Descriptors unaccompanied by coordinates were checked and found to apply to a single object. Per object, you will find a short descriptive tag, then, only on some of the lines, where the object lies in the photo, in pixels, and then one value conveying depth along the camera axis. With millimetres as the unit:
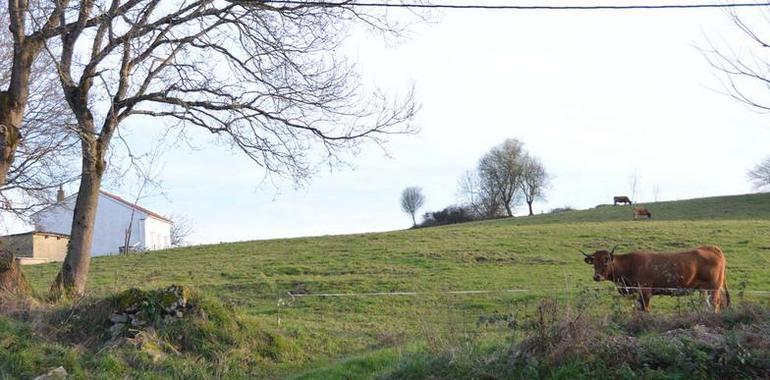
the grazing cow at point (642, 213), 49738
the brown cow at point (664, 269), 16219
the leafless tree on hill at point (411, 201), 100562
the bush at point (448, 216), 83000
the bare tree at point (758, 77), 11181
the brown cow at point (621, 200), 71250
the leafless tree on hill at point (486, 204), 84625
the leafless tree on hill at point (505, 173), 85125
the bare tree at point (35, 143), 18438
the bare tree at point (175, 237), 80875
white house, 63719
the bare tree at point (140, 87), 13898
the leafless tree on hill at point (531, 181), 84562
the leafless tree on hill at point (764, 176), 98750
